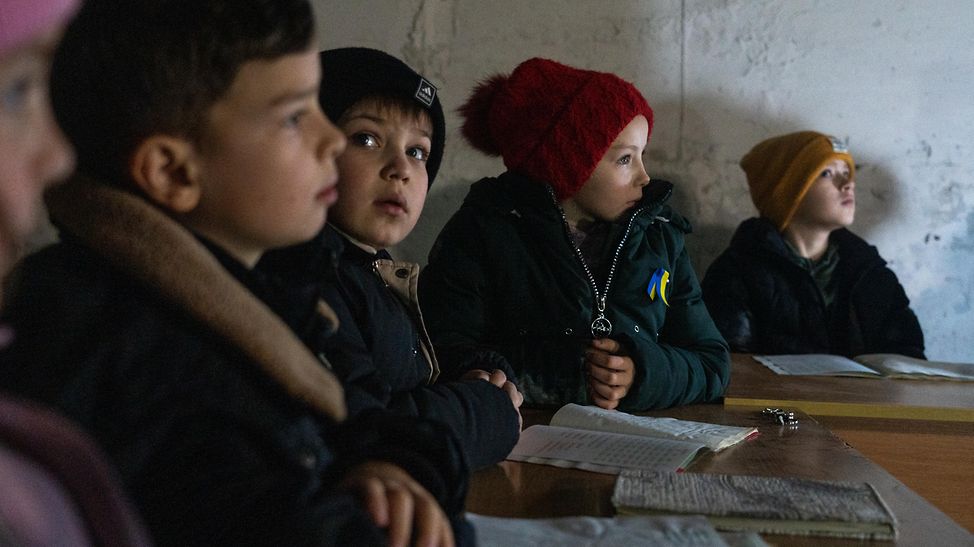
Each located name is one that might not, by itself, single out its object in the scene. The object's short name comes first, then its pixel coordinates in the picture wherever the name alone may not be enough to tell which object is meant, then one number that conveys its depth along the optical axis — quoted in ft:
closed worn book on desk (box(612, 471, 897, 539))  2.61
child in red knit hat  5.32
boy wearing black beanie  3.26
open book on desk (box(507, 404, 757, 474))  3.39
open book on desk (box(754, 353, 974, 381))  6.28
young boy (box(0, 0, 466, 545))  1.72
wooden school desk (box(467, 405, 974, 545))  2.77
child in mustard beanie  8.55
